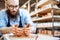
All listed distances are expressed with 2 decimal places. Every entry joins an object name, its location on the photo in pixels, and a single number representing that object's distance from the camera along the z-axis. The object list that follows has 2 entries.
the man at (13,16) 1.81
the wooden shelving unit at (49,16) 2.98
